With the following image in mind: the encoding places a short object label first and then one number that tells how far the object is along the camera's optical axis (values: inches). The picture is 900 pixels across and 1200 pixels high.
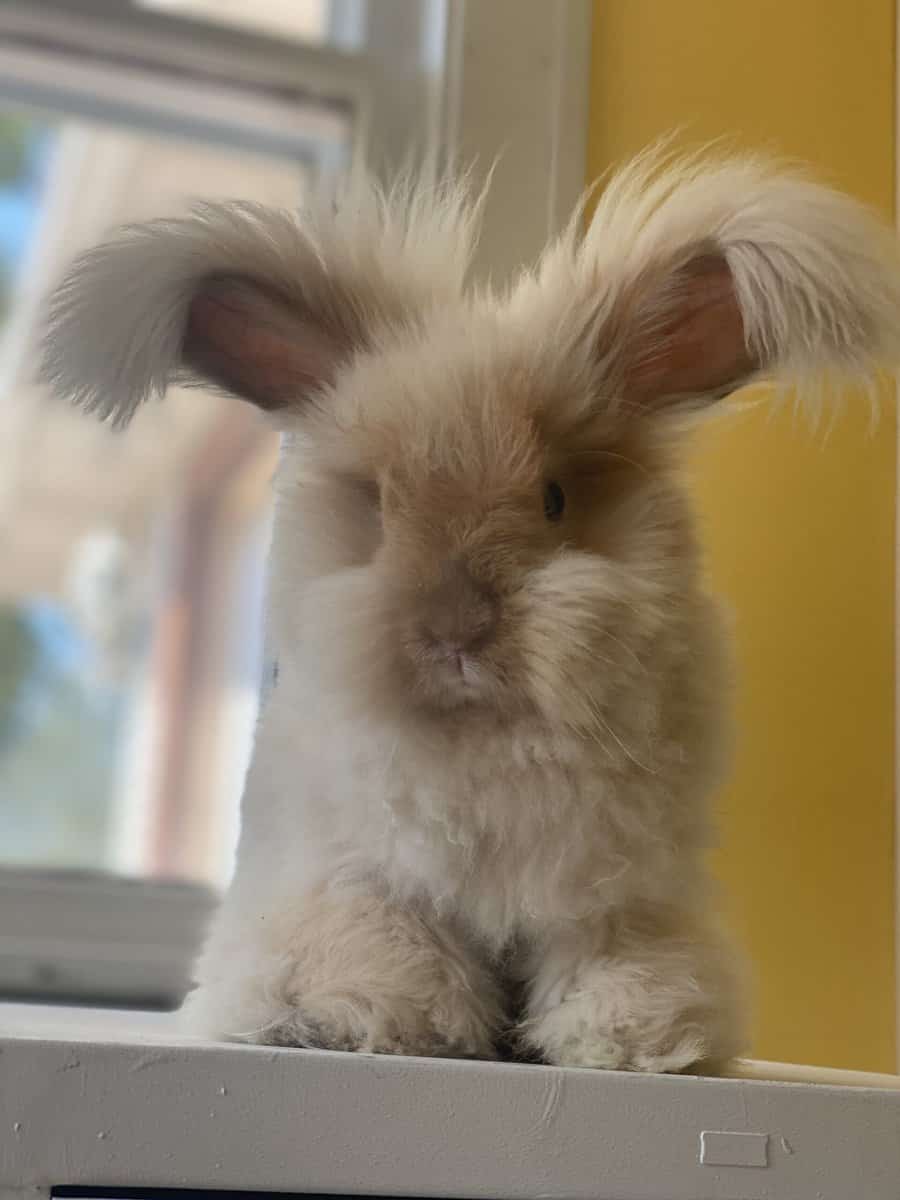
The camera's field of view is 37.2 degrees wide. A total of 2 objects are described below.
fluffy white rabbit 27.1
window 47.5
